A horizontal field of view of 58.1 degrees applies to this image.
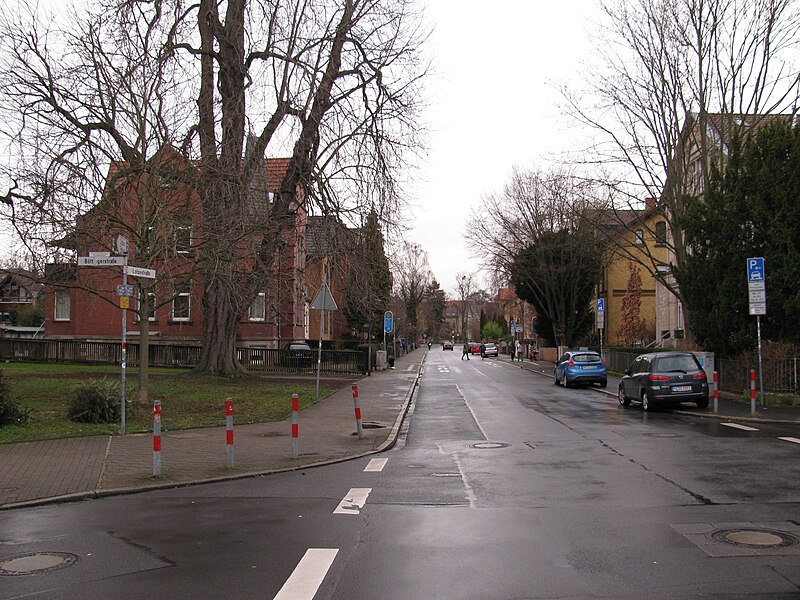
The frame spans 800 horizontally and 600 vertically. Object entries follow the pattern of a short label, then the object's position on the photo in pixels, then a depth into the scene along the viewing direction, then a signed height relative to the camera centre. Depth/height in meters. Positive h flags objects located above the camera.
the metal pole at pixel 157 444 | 9.51 -1.50
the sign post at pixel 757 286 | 17.19 +0.93
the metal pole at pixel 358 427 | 13.57 -1.86
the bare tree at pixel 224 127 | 15.98 +5.34
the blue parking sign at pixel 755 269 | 17.22 +1.34
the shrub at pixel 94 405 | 14.14 -1.46
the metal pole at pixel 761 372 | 17.91 -1.20
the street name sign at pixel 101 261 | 12.05 +1.18
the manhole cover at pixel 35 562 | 5.75 -1.91
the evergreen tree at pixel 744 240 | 18.59 +2.35
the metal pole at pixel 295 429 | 11.21 -1.56
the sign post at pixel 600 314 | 34.78 +0.60
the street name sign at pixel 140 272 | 12.37 +1.03
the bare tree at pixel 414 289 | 88.26 +5.11
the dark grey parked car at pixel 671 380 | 18.33 -1.41
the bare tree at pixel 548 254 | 43.06 +4.58
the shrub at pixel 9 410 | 13.28 -1.47
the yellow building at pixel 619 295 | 55.16 +2.44
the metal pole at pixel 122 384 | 12.22 -0.93
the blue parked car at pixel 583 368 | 29.05 -1.70
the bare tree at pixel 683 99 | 23.38 +7.82
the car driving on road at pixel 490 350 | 78.62 -2.48
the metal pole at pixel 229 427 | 10.23 -1.40
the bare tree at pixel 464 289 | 136.50 +7.37
